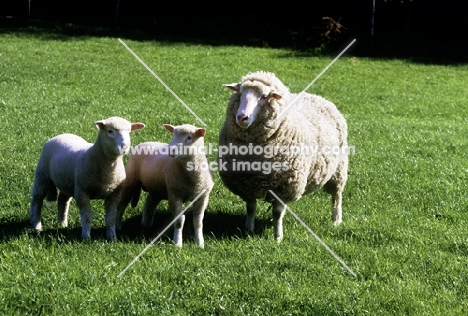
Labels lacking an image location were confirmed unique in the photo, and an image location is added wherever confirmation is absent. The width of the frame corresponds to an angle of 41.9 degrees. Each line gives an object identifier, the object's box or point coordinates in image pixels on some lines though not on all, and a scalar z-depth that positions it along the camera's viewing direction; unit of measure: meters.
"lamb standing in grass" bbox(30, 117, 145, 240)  5.11
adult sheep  5.67
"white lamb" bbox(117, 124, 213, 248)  5.17
